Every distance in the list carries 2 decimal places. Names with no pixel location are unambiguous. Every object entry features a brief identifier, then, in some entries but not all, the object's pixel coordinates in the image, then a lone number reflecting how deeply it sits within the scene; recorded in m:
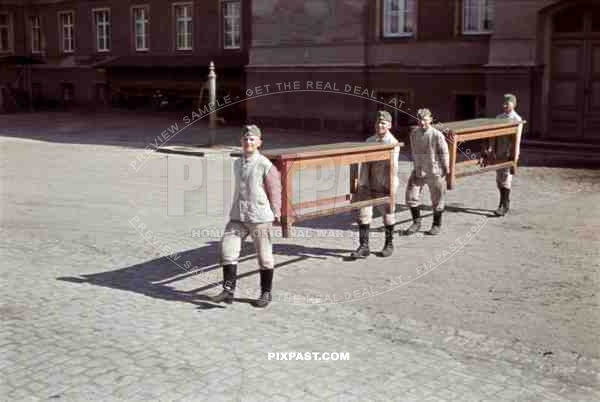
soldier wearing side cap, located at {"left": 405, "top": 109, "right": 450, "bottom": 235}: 10.68
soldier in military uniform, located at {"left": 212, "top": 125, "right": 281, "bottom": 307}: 7.46
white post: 20.56
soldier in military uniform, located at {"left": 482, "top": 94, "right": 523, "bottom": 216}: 12.41
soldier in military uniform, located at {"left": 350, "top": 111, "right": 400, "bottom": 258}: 9.55
